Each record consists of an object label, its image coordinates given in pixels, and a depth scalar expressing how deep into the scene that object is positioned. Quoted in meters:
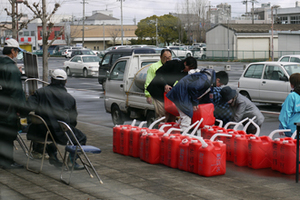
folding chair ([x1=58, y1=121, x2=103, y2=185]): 6.45
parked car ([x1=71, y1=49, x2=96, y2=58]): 51.31
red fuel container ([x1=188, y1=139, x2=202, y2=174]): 6.99
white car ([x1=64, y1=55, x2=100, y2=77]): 33.84
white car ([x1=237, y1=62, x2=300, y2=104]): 15.45
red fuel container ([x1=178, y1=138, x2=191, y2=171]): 7.20
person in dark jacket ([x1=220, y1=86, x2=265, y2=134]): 8.31
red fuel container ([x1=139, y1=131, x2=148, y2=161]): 7.95
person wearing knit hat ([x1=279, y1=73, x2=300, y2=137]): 7.46
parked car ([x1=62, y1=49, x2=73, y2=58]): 67.27
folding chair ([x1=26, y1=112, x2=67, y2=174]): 6.94
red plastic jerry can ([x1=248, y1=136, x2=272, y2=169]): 7.34
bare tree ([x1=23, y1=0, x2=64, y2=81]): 16.12
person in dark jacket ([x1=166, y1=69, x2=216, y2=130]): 8.02
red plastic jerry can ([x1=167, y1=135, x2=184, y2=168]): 7.42
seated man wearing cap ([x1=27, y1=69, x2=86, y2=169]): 7.02
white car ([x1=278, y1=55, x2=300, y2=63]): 22.90
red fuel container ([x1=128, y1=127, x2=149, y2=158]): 8.26
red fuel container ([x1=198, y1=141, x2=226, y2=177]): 6.79
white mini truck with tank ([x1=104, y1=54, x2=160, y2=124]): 11.51
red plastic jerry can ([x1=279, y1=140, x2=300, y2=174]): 6.96
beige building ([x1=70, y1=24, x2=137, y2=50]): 105.12
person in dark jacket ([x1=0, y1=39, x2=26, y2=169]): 7.36
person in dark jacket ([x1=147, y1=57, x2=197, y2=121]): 8.99
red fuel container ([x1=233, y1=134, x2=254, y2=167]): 7.53
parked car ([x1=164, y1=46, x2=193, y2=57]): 51.20
